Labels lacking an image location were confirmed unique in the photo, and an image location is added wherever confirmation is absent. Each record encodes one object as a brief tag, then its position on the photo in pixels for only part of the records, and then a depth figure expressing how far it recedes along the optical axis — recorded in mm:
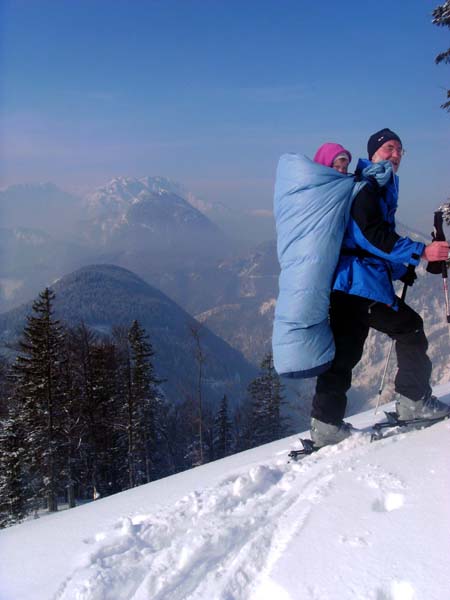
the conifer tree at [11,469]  21250
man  3914
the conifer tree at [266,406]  34562
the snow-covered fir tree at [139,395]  25120
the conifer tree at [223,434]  38594
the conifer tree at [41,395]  19878
